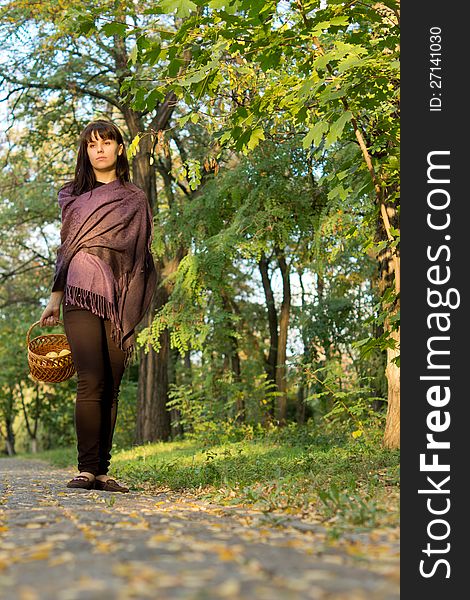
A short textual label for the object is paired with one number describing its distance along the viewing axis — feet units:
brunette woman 16.10
